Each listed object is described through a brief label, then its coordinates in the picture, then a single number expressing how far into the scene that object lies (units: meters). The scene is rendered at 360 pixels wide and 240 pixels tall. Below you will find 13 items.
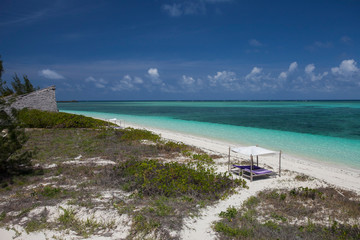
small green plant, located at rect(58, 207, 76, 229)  5.85
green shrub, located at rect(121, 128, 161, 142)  17.56
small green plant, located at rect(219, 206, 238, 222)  6.58
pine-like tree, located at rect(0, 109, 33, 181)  8.59
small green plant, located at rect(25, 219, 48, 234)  5.58
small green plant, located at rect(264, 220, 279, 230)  5.92
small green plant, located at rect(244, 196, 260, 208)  7.42
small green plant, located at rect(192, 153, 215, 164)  12.68
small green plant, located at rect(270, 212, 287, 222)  6.46
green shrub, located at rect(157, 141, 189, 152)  15.01
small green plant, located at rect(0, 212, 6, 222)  5.99
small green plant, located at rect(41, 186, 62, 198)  7.42
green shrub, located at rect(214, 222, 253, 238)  5.54
